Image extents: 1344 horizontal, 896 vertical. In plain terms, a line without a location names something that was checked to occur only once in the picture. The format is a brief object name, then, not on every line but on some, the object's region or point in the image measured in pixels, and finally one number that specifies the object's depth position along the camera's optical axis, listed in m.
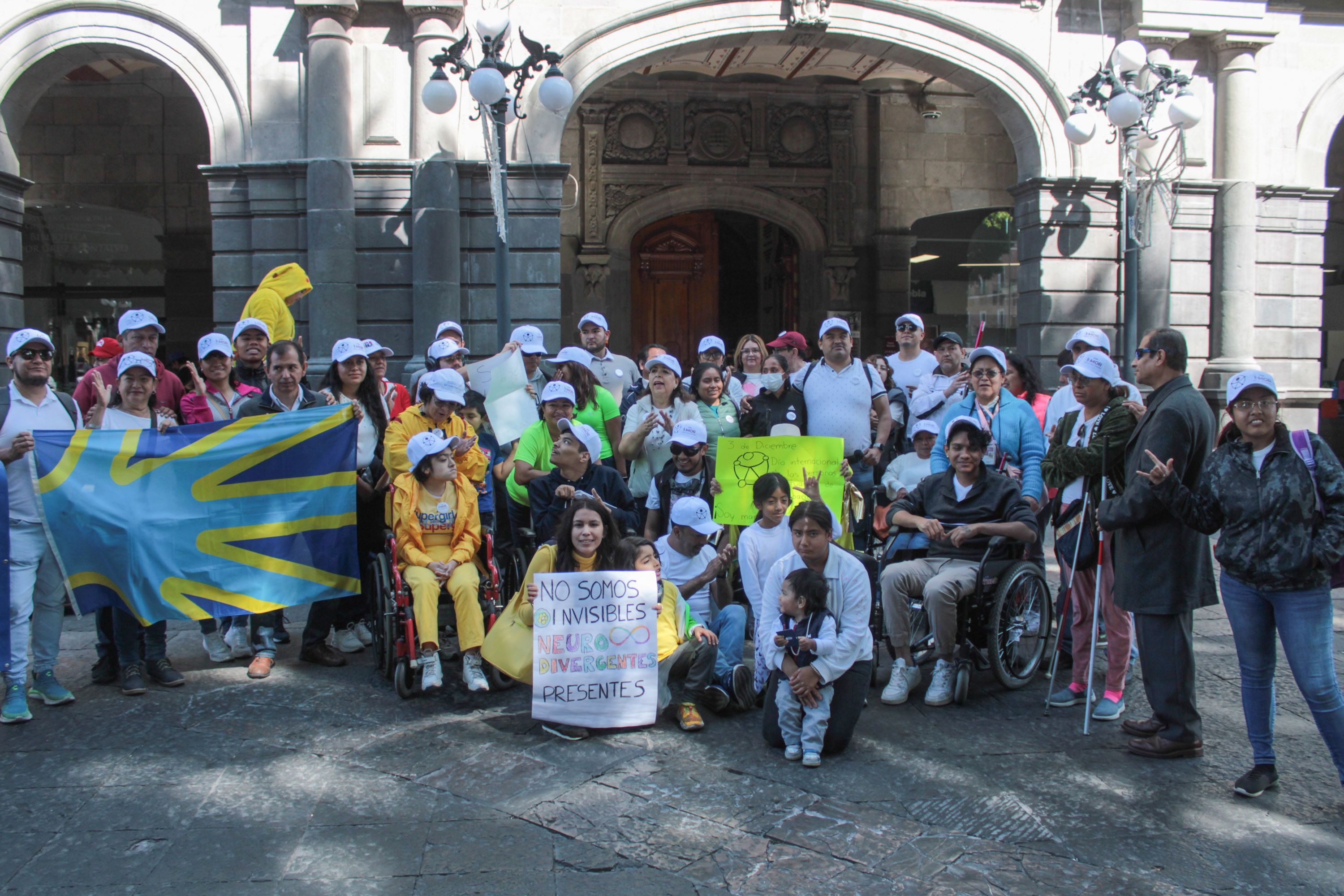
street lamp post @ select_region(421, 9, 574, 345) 8.79
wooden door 17.41
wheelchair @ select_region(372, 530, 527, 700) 5.39
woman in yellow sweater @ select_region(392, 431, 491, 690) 5.39
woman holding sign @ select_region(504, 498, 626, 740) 5.18
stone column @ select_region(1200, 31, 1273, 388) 12.16
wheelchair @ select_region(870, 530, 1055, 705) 5.45
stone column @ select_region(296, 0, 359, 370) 10.86
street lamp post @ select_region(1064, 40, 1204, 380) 10.45
